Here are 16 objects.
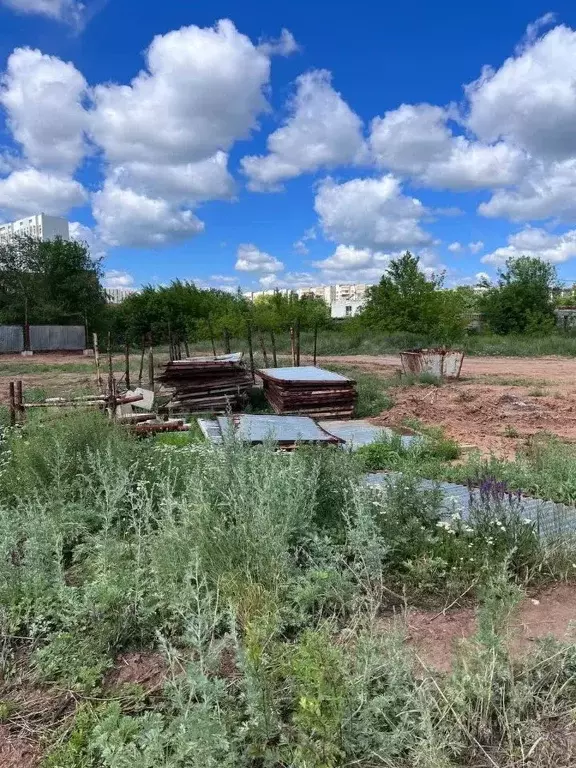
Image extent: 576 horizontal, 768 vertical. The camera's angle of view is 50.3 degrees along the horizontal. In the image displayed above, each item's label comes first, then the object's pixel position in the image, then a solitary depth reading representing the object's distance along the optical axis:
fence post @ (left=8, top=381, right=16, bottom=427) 8.09
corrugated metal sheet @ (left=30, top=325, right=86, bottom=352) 35.72
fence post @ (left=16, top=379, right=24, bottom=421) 8.31
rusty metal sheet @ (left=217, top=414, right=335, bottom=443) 7.44
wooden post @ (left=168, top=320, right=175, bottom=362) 18.10
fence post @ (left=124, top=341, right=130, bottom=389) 13.30
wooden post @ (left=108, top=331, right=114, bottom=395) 8.86
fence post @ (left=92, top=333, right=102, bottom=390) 11.36
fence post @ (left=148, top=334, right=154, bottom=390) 12.80
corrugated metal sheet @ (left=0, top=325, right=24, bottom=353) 34.75
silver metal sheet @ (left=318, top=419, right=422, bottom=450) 8.08
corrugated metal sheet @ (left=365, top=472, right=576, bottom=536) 3.79
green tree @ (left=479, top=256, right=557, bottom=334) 39.81
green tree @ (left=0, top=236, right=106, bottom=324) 36.75
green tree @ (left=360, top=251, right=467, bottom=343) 36.81
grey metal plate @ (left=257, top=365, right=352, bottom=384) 11.04
